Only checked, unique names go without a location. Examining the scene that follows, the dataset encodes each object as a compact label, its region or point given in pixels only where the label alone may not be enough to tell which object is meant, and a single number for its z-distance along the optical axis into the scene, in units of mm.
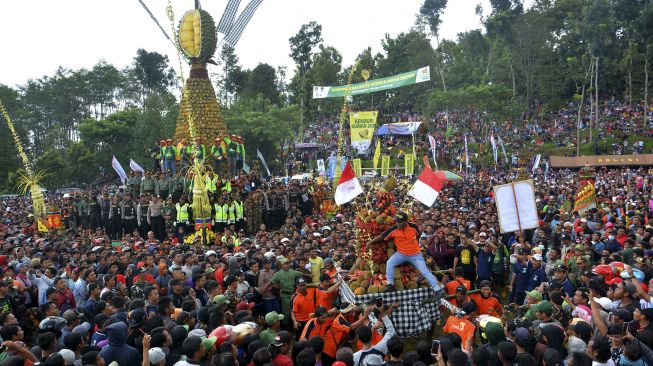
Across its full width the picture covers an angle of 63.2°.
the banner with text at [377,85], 38747
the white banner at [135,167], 20917
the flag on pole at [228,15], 23234
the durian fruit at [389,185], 7979
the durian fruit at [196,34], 21266
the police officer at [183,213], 16031
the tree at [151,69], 56656
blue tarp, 46897
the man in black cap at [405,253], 7281
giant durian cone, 20875
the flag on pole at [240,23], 23594
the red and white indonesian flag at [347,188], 10164
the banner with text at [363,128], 26031
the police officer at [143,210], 17141
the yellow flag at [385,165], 23391
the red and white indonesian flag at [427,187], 9453
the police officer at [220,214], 16266
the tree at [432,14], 62844
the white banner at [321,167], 27259
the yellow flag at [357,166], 24016
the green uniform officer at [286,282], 7840
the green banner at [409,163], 23531
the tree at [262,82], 55875
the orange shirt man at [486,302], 6480
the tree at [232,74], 57906
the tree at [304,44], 54594
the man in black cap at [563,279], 6809
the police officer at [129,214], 17812
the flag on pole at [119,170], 21391
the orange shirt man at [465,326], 5406
